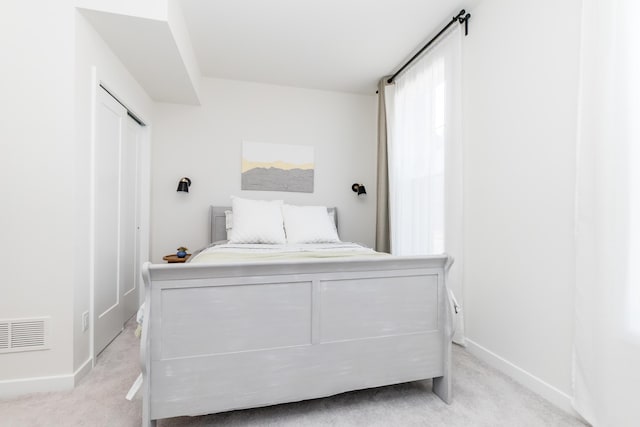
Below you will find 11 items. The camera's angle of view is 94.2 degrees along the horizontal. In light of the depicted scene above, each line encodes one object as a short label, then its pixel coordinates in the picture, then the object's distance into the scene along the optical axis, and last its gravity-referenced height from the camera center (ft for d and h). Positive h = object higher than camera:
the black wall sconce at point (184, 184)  10.30 +0.94
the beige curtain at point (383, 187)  10.94 +0.99
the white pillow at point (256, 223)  8.84 -0.34
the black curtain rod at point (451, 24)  7.32 +4.92
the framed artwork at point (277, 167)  11.36 +1.75
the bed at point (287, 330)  4.17 -1.85
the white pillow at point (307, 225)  9.36 -0.41
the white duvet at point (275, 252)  6.15 -0.97
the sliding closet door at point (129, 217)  8.46 -0.20
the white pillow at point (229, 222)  10.15 -0.36
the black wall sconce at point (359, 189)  11.99 +0.98
